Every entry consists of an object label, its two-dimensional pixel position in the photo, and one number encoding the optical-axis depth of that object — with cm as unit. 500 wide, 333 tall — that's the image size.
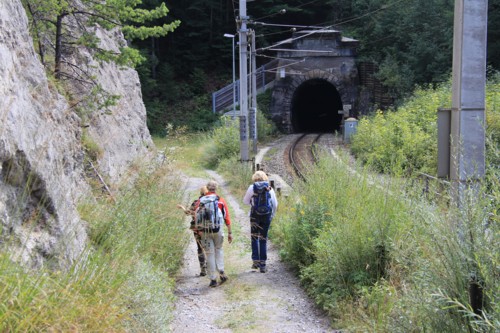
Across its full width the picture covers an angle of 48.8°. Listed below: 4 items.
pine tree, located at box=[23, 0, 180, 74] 923
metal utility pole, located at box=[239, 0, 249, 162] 1828
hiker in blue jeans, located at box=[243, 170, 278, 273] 820
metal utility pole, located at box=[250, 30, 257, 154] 2308
